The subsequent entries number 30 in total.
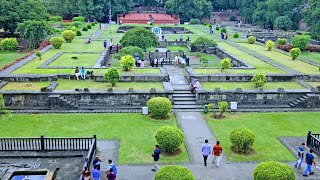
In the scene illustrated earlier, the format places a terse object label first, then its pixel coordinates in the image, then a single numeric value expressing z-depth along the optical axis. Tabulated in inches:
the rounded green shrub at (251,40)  1565.9
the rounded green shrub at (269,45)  1358.3
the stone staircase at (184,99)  757.8
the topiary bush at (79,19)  2417.0
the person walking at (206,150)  500.9
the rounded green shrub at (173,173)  409.7
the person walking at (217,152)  501.7
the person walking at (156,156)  489.4
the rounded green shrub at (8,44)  1425.9
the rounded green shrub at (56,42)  1315.2
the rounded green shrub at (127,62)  933.2
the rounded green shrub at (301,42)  1427.2
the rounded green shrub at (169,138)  530.3
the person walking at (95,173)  442.6
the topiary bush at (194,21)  2591.5
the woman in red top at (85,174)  429.6
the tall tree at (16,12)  1663.4
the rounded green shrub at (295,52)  1145.4
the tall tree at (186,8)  2775.6
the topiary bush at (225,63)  957.6
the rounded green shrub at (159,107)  684.1
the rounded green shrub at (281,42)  1517.0
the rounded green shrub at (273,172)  431.8
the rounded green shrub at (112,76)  811.4
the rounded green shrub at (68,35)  1504.7
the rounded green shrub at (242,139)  538.6
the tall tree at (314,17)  1845.5
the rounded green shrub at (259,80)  810.2
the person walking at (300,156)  504.4
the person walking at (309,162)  475.2
